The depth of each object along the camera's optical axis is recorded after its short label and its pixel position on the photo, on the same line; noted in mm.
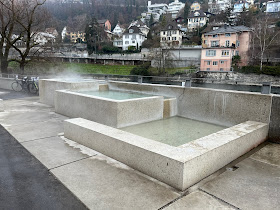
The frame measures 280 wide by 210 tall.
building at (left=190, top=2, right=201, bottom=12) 127038
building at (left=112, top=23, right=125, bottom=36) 118588
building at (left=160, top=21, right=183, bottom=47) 73750
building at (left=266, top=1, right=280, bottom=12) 92888
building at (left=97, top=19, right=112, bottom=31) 123412
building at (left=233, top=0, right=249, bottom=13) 112500
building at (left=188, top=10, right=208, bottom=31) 95725
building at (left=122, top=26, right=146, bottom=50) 83812
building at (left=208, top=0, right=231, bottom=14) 123438
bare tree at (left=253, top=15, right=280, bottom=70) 43088
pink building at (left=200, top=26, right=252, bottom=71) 49406
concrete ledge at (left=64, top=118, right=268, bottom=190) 3227
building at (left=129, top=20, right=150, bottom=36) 99788
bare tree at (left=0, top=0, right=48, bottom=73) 20005
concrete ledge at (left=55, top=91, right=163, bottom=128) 6156
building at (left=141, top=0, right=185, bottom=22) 149375
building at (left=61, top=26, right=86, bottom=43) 115750
